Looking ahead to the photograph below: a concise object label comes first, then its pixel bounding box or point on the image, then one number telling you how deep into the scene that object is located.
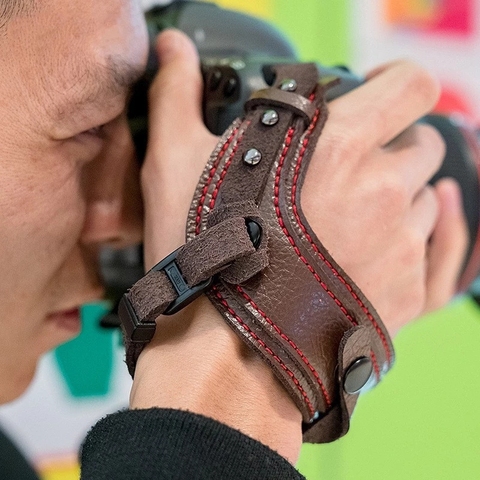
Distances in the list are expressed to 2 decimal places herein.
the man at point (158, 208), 0.51
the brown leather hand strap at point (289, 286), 0.52
